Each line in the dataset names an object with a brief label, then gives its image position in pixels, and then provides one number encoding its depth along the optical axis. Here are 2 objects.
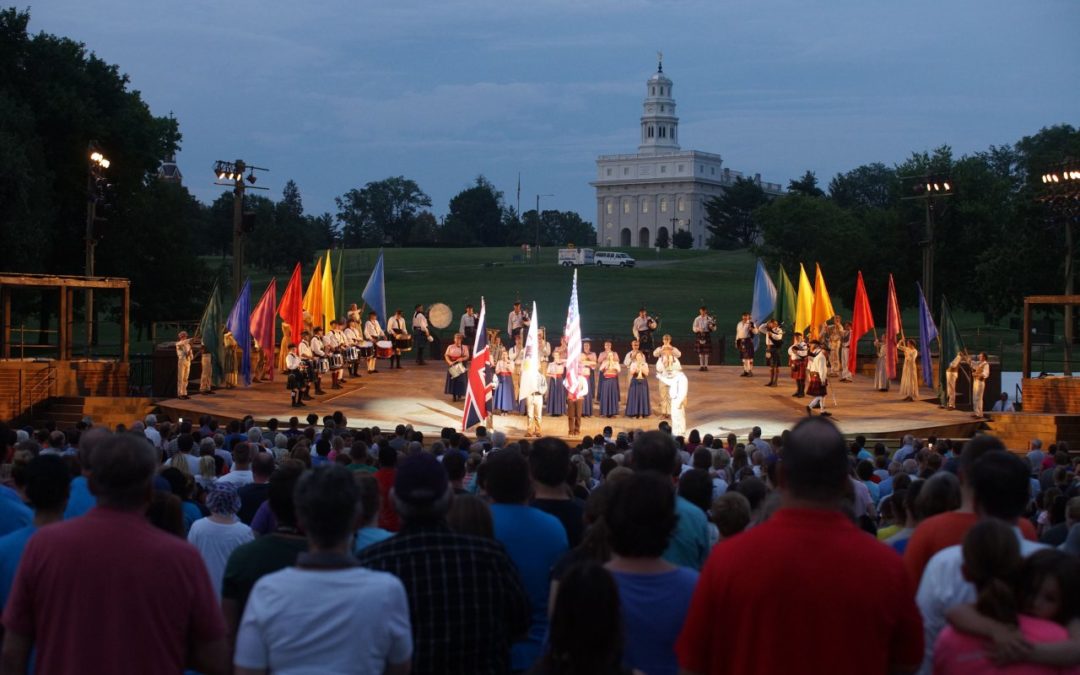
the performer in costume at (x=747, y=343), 35.28
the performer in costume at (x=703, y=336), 36.06
